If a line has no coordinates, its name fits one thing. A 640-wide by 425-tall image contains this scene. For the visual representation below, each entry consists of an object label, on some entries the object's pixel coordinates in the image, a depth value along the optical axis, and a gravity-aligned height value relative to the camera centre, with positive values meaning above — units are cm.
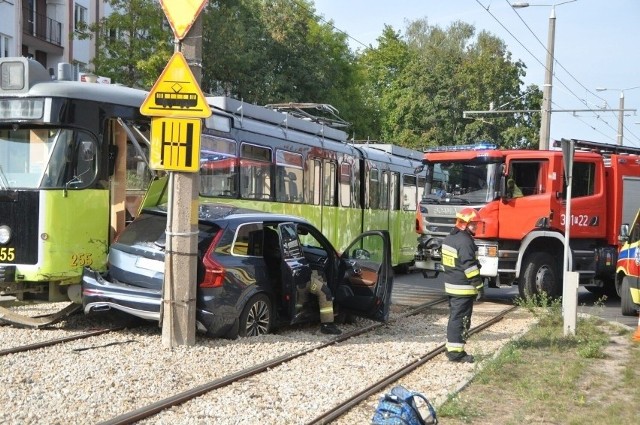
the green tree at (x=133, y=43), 2719 +518
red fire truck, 1519 -2
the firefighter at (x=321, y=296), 1072 -126
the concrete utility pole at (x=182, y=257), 916 -68
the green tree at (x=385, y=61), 6619 +1163
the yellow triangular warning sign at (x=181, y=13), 927 +211
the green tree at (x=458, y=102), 4766 +620
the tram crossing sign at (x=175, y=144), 936 +61
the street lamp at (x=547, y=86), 2361 +351
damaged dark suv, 959 -94
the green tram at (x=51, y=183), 1020 +14
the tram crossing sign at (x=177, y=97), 933 +114
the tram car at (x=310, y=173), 1366 +58
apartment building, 3145 +690
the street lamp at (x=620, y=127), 3466 +347
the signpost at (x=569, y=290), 1112 -114
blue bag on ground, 591 -153
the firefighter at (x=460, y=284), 931 -92
